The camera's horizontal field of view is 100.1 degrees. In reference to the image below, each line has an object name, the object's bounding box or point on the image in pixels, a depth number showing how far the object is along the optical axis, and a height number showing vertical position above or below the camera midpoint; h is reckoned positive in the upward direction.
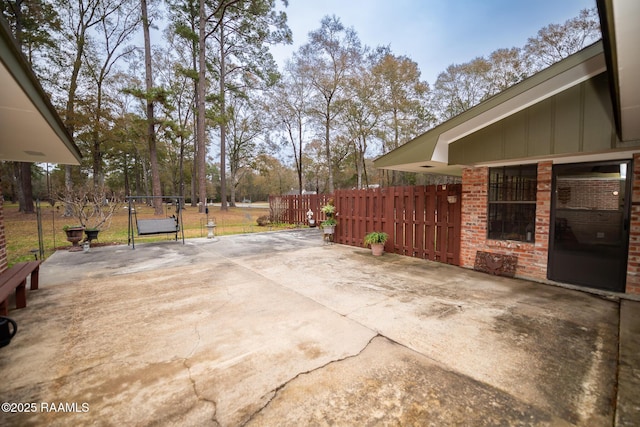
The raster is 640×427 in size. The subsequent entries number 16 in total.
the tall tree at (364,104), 19.55 +7.19
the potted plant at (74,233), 7.45 -0.92
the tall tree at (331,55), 18.73 +10.26
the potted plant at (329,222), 8.39 -0.74
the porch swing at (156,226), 7.75 -0.77
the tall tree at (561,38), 14.17 +8.80
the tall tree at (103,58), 16.45 +9.29
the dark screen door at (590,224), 3.94 -0.43
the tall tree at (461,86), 17.95 +7.96
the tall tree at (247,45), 15.73 +10.19
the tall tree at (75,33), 15.23 +9.92
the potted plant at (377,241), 6.75 -1.07
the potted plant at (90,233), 7.50 -0.92
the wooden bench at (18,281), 3.01 -0.98
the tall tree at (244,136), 25.77 +6.39
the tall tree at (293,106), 20.98 +8.02
